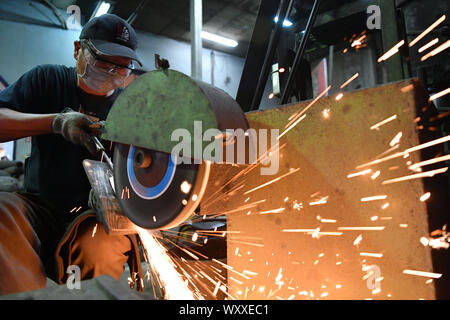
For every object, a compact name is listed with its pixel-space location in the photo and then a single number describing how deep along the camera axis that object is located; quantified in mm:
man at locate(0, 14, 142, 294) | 1384
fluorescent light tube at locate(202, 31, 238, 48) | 7715
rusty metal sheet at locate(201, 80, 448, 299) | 924
